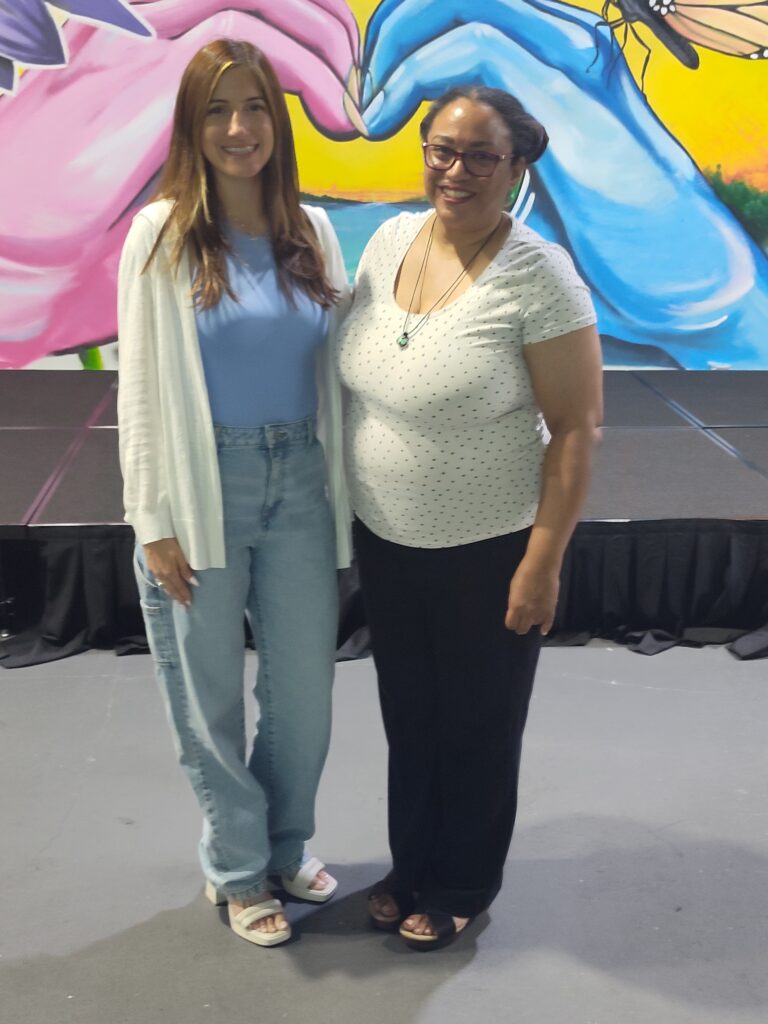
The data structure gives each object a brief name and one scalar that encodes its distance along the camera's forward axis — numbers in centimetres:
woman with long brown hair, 144
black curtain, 275
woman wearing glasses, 140
